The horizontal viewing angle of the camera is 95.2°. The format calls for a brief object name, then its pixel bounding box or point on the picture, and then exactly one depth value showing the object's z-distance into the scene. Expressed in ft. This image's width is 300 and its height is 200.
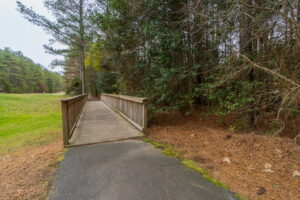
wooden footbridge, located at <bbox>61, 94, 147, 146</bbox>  10.77
